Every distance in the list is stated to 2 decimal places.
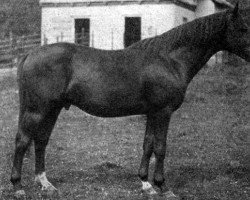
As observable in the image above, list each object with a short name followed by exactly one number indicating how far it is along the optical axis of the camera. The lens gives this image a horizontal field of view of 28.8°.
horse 6.95
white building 25.09
